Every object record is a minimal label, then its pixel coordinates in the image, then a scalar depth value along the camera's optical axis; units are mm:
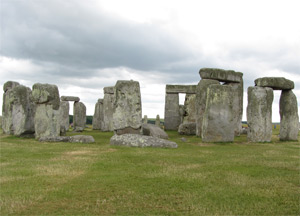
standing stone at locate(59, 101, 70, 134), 24453
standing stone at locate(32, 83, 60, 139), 13766
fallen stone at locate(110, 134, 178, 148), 10961
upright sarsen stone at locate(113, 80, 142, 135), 14328
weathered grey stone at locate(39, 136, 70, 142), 12845
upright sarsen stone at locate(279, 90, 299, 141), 15766
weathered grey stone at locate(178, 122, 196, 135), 19203
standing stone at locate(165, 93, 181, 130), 26031
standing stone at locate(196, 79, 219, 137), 17641
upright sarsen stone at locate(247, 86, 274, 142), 14359
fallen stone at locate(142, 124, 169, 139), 15219
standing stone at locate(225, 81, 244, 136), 19311
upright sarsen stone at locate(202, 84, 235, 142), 13516
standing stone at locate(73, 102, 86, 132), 26086
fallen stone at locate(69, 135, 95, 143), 12609
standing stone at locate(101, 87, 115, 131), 23344
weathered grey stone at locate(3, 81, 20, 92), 17359
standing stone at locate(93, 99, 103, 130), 26828
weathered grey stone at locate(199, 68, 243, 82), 18125
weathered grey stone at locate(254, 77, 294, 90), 14961
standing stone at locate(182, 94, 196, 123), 24891
